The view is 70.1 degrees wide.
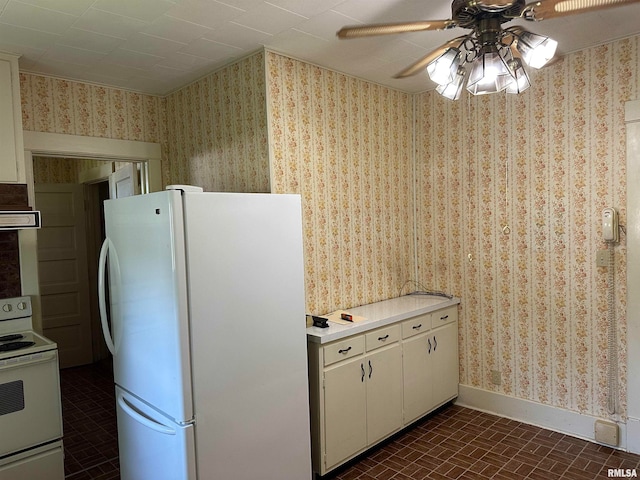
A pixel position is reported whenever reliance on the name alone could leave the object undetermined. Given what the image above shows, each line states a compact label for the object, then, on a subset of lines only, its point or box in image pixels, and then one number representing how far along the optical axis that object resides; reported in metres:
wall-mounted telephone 2.89
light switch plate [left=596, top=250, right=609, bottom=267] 2.98
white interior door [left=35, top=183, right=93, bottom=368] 4.81
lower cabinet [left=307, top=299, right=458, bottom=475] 2.68
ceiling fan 1.61
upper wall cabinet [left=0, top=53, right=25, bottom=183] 2.70
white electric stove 2.37
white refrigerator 2.04
